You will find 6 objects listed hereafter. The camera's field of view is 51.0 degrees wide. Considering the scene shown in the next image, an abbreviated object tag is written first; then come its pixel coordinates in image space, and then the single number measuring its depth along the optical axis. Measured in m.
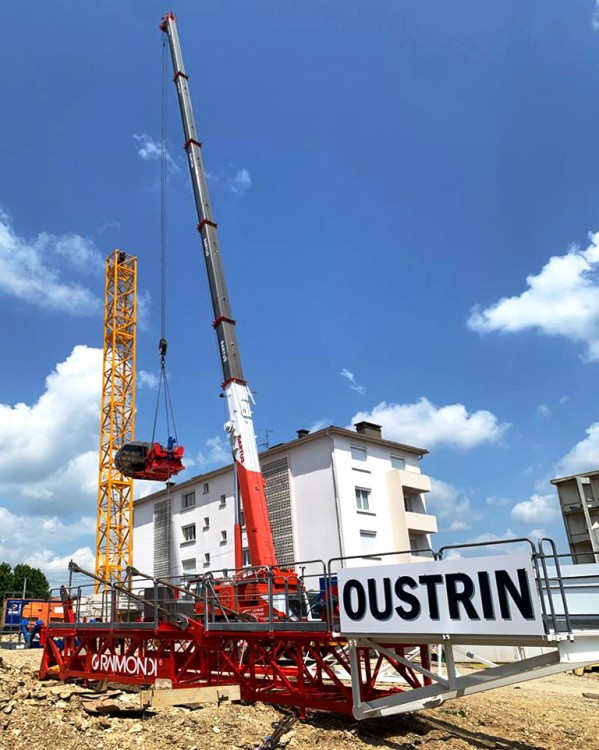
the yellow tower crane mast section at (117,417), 49.41
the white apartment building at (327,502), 32.34
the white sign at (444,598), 8.98
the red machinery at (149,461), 33.69
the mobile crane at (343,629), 9.10
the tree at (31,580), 75.38
